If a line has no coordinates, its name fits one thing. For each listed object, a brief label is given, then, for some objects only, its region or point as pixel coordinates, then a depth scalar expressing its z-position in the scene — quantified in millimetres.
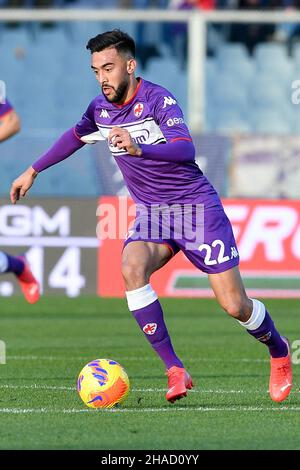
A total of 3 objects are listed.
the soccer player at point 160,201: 14312
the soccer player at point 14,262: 20609
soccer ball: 14102
